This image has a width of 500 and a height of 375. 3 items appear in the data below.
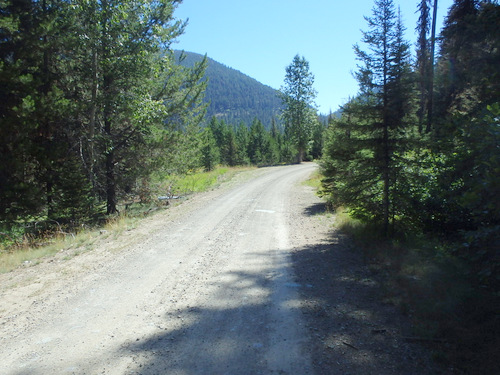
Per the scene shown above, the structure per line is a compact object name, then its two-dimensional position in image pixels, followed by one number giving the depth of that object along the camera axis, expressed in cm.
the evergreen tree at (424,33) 1791
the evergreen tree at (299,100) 4597
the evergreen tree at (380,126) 691
